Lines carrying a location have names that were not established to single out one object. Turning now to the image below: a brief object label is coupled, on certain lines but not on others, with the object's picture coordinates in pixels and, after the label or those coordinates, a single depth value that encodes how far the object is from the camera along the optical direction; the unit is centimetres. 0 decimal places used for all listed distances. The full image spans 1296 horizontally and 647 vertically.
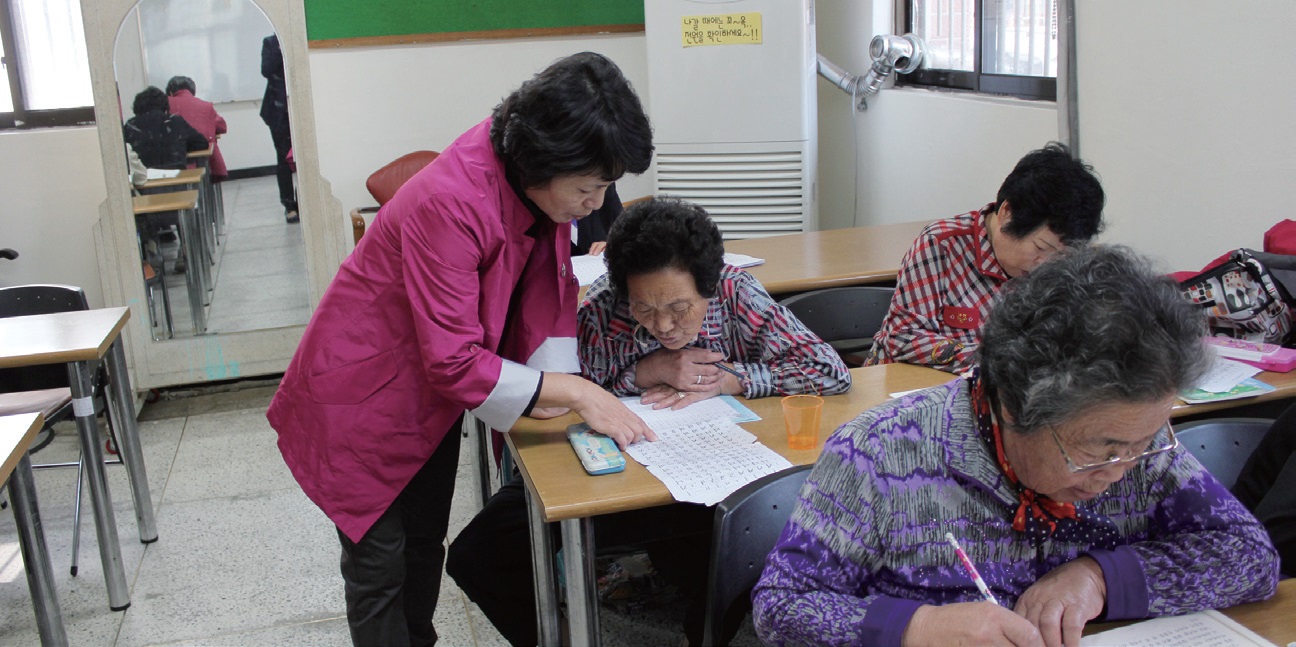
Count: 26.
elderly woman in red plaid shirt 216
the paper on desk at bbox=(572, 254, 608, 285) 296
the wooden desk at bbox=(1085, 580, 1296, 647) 122
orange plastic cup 182
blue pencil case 174
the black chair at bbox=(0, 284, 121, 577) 312
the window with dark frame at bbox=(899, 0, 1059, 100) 349
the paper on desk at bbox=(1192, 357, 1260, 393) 208
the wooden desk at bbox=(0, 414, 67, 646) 226
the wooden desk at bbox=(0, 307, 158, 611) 264
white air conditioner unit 427
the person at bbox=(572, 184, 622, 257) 332
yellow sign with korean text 426
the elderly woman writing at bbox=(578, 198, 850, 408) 196
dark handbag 228
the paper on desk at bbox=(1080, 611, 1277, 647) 119
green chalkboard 448
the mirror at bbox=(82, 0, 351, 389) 410
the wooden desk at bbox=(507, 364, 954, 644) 165
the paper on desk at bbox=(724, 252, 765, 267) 320
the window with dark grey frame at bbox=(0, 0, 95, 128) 438
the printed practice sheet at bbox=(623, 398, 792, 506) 168
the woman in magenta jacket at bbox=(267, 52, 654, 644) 166
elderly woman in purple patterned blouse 106
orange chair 443
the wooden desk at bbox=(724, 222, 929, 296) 302
